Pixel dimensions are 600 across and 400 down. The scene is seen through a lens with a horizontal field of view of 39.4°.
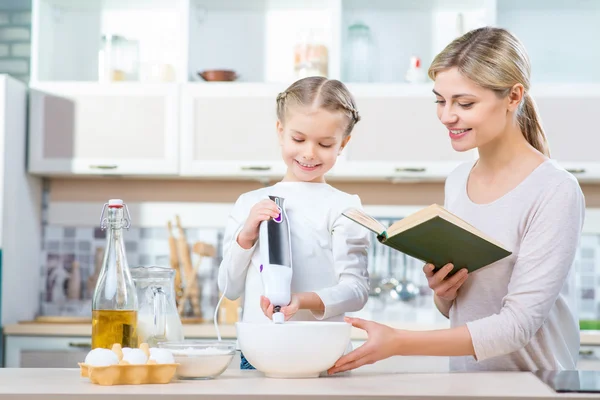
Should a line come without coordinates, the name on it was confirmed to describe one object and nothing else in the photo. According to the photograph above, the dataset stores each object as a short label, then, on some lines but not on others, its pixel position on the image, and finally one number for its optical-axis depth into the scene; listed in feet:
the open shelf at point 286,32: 13.07
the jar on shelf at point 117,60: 12.66
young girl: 5.99
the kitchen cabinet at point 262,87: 12.12
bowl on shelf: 12.36
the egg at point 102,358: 4.46
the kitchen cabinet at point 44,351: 11.46
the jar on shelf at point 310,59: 12.44
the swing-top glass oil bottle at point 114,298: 5.01
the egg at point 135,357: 4.54
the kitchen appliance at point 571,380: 4.24
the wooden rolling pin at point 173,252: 13.05
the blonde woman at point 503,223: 5.04
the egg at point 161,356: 4.59
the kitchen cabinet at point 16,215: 11.84
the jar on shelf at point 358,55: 12.74
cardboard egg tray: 4.44
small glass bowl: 4.72
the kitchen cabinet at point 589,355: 11.03
